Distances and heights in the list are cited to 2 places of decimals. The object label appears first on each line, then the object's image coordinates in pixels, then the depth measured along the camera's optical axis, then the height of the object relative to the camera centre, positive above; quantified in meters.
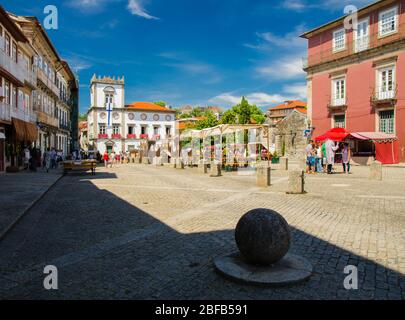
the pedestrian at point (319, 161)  18.52 -0.40
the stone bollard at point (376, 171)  14.37 -0.73
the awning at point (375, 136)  25.02 +1.35
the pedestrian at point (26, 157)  22.25 -0.24
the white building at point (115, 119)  59.67 +6.42
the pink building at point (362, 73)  25.06 +6.75
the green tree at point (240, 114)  52.62 +6.47
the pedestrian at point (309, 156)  18.14 -0.12
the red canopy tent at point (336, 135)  26.66 +1.51
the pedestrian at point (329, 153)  17.45 +0.04
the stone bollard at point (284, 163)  21.97 -0.61
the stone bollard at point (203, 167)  19.35 -0.76
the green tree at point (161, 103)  97.59 +14.90
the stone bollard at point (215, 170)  16.92 -0.82
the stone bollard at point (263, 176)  12.65 -0.85
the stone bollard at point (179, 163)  24.47 -0.69
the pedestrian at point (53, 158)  25.10 -0.32
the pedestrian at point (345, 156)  17.97 -0.12
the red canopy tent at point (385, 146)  24.89 +0.58
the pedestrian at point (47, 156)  21.60 -0.15
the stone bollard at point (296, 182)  10.66 -0.90
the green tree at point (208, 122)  63.53 +6.12
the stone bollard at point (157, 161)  32.22 -0.69
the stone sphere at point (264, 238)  4.09 -1.04
